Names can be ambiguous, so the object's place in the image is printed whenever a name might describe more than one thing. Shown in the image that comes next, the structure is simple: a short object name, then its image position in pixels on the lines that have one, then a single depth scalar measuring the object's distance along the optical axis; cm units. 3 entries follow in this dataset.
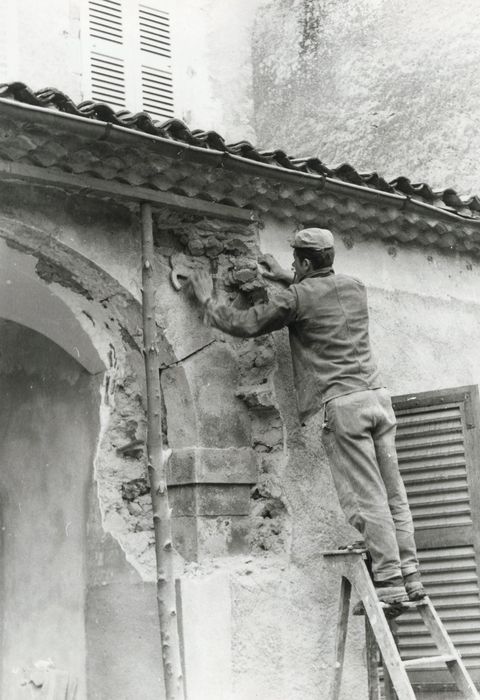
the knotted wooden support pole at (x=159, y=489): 492
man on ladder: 501
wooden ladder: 473
